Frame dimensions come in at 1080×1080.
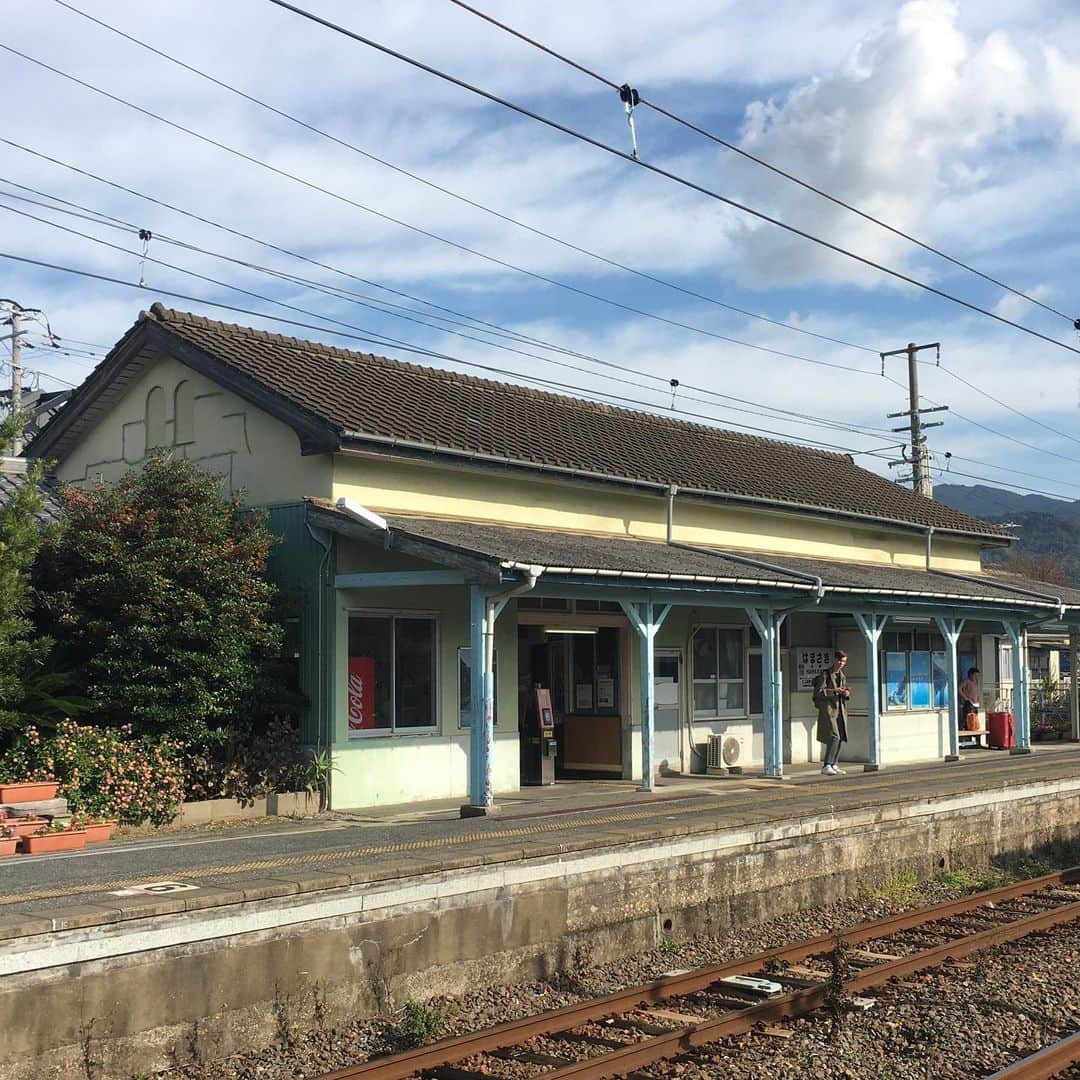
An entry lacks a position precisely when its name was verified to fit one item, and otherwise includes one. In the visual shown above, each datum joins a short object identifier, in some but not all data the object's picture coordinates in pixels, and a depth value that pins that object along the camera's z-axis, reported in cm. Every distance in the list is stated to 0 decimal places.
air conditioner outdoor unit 1892
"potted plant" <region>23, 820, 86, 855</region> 1181
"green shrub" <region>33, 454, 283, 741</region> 1395
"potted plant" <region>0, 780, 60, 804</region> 1210
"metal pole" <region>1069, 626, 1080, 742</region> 2662
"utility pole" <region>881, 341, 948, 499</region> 4109
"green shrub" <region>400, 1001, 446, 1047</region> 775
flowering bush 1285
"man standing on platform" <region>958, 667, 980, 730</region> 2527
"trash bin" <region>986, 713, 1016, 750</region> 2397
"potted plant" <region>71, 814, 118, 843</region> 1243
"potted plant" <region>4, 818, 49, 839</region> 1188
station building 1506
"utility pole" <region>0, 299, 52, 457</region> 3614
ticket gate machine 1697
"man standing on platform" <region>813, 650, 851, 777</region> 1773
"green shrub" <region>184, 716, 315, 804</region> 1416
